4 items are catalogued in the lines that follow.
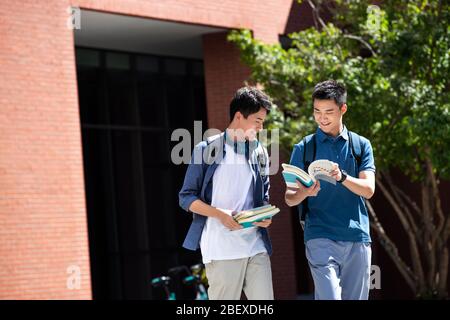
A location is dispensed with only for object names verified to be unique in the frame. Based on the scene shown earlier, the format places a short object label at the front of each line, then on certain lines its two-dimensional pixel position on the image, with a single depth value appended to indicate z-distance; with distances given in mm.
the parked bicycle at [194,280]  13594
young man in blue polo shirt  6031
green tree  12141
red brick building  13078
